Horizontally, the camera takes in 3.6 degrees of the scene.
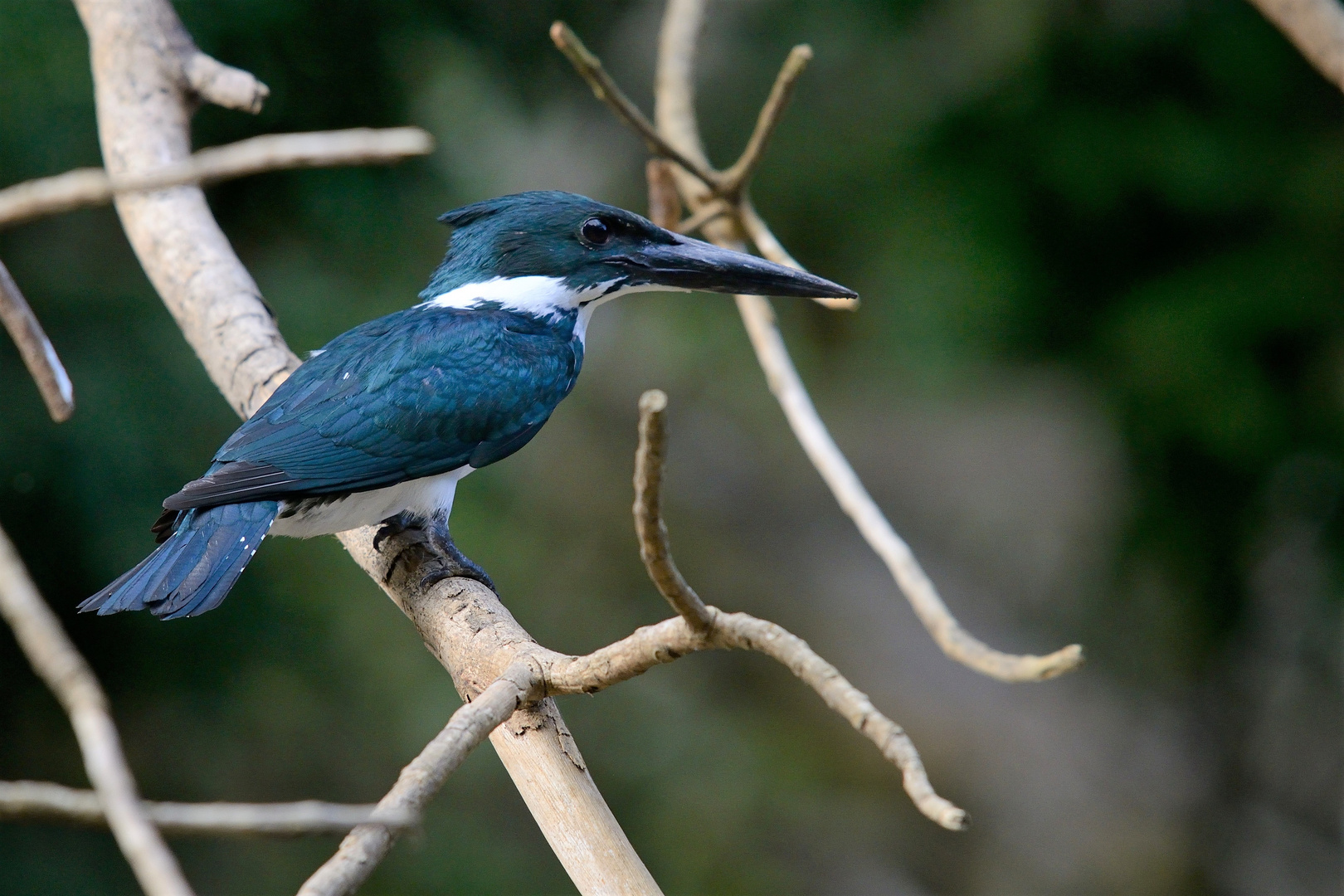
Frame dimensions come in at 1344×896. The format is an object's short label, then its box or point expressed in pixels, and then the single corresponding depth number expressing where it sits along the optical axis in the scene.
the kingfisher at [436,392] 6.06
